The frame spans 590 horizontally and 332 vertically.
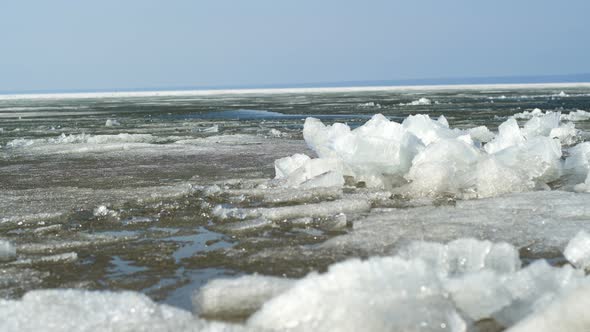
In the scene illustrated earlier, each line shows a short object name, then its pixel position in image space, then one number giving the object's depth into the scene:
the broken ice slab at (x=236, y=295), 2.69
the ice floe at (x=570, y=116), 15.52
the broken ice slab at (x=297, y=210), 4.66
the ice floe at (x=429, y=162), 5.36
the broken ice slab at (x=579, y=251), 3.22
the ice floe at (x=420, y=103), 27.28
